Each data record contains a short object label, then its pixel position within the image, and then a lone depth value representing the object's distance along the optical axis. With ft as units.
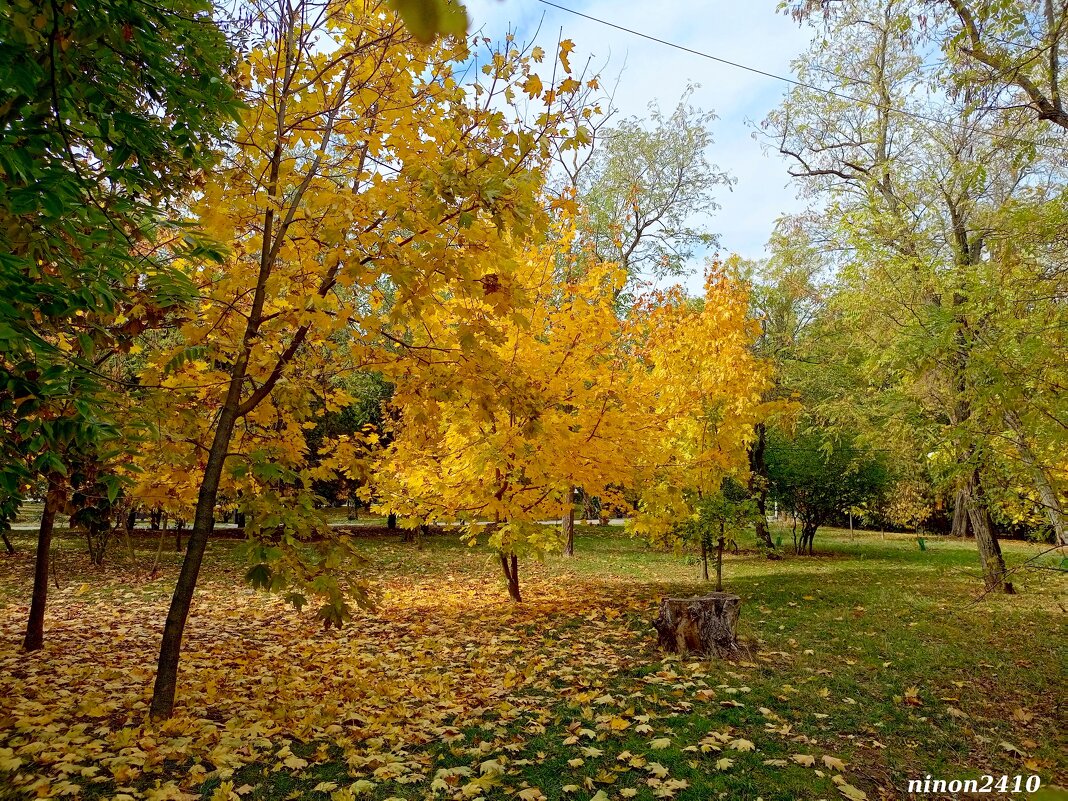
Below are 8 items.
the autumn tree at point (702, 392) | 28.84
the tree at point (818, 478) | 53.36
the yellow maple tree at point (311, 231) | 11.46
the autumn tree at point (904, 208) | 25.00
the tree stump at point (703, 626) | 19.13
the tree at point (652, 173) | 62.54
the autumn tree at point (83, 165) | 6.23
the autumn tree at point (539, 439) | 21.90
